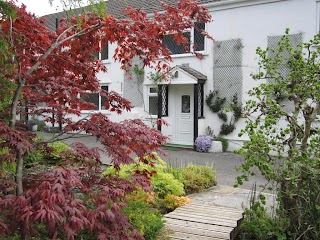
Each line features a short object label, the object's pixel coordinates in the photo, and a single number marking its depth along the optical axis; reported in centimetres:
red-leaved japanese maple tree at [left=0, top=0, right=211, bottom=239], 243
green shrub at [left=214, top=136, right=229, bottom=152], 1334
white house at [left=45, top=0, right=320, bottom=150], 1223
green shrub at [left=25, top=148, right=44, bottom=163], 736
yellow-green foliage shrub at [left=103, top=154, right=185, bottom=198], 561
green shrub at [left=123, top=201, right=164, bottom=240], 385
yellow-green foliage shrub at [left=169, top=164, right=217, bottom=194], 650
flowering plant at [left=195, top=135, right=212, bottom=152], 1322
